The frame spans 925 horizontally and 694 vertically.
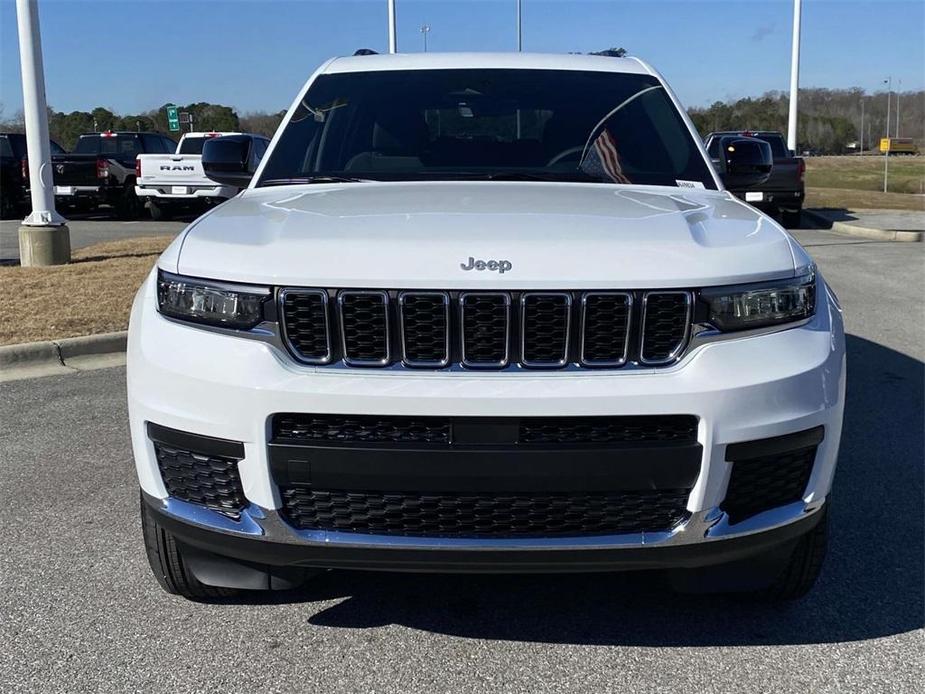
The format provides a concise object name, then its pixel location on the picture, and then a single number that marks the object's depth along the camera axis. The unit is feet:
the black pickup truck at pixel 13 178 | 72.23
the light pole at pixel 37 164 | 36.60
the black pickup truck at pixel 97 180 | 69.15
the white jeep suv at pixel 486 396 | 8.16
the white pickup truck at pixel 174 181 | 63.87
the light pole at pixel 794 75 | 90.68
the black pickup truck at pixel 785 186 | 63.67
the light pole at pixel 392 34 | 89.45
